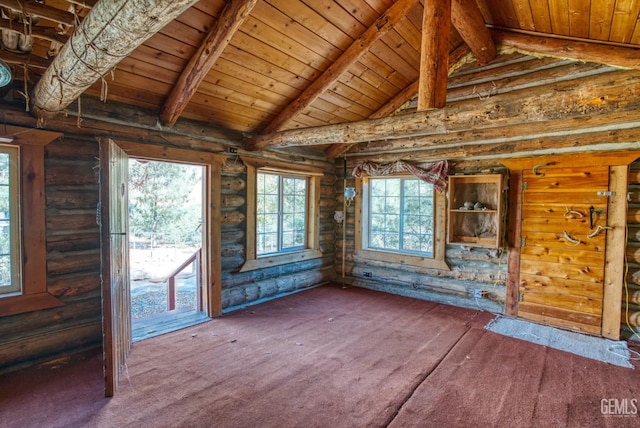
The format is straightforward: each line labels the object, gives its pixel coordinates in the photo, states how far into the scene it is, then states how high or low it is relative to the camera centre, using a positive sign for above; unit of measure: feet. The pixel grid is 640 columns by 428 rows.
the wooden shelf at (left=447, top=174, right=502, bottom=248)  15.53 -0.40
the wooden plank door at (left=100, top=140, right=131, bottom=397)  7.96 -1.71
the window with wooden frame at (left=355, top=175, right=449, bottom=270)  17.38 -1.12
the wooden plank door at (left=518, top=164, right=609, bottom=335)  13.19 -1.83
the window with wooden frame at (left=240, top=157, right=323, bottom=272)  16.05 -0.71
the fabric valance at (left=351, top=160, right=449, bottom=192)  16.52 +1.85
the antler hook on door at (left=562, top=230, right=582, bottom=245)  13.56 -1.48
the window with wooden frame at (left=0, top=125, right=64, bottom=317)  9.64 -0.68
